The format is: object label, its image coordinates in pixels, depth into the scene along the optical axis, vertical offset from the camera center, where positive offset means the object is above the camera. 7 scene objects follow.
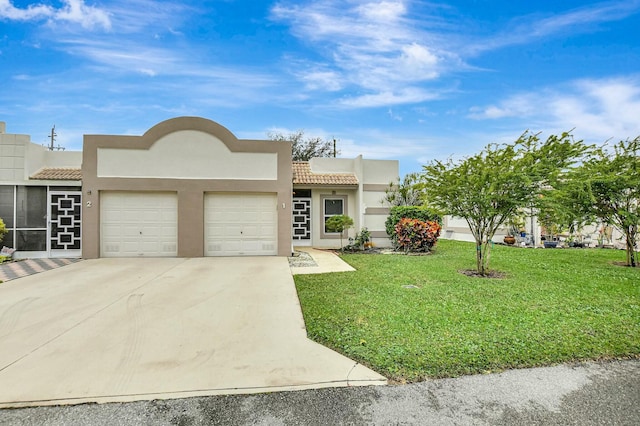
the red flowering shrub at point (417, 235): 13.23 -0.64
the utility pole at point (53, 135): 29.50 +8.22
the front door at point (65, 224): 11.77 -0.06
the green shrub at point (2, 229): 10.99 -0.22
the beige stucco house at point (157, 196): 11.48 +0.95
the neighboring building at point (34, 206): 11.60 +0.62
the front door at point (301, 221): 15.68 -0.04
